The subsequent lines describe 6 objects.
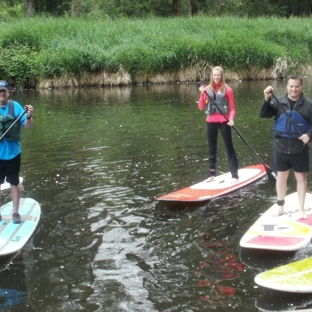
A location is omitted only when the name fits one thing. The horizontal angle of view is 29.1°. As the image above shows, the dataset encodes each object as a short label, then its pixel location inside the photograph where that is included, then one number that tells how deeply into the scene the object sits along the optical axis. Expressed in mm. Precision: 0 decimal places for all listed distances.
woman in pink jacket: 9273
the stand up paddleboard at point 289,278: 5355
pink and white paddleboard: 6543
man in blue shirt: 7238
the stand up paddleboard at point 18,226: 6711
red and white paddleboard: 8539
